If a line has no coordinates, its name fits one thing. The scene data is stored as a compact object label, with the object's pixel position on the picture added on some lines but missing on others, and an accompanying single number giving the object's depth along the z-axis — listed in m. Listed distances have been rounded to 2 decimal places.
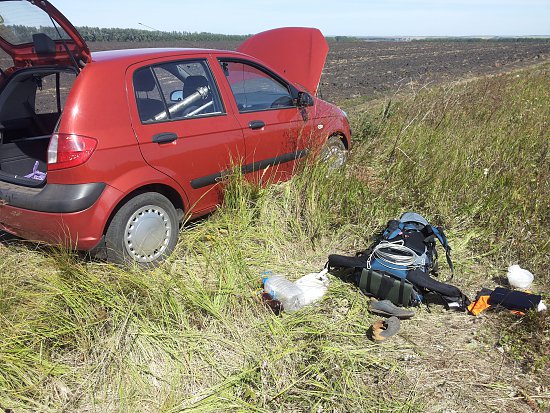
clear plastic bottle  3.29
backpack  3.38
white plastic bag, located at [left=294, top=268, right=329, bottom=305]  3.44
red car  3.33
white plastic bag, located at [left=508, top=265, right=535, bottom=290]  3.66
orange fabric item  3.35
